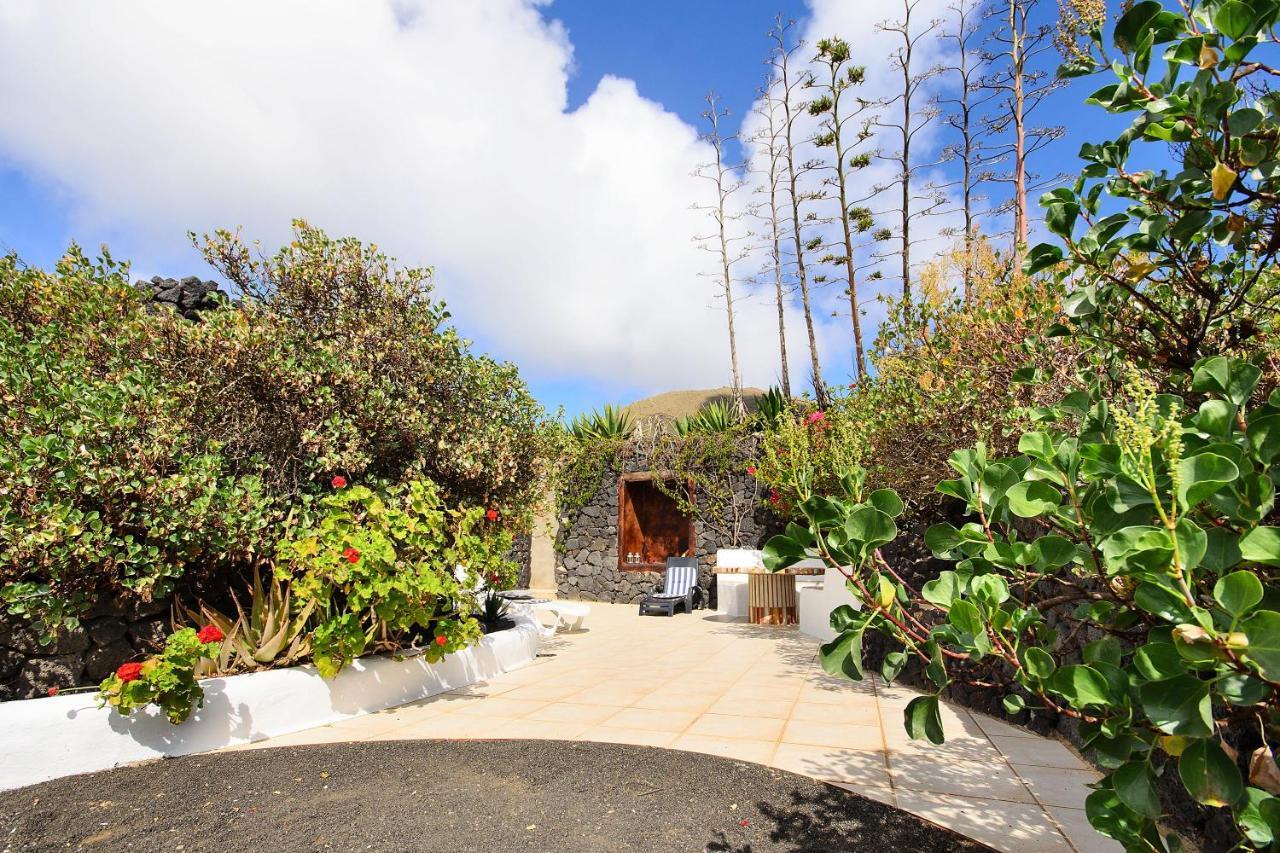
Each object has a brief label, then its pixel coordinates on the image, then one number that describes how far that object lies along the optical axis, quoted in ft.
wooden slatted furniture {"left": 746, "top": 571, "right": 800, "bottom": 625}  32.42
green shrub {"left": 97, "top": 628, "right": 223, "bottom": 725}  12.58
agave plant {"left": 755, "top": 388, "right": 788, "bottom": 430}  41.02
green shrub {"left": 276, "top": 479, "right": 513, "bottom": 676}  15.60
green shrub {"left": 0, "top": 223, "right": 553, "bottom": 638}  13.06
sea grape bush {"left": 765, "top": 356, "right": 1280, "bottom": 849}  2.69
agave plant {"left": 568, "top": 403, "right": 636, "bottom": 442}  46.39
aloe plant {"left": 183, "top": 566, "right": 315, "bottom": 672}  15.55
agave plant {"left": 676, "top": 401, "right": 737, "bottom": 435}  42.80
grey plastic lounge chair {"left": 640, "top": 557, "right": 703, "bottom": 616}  37.19
